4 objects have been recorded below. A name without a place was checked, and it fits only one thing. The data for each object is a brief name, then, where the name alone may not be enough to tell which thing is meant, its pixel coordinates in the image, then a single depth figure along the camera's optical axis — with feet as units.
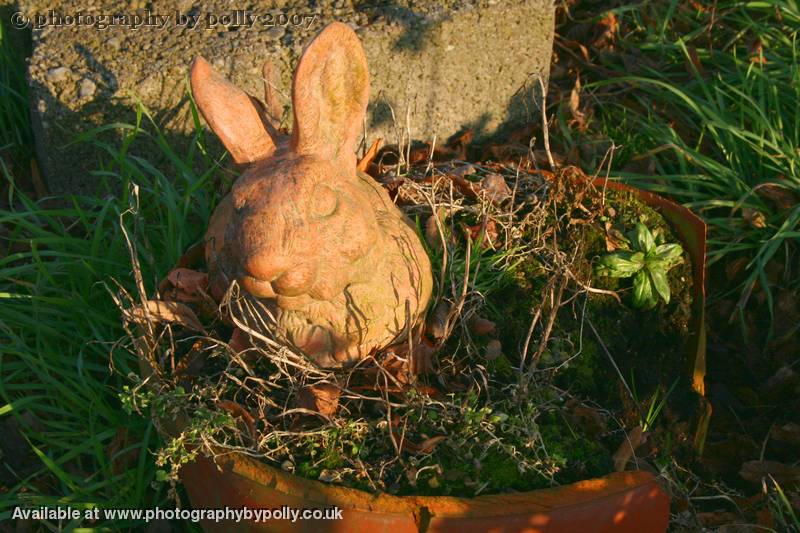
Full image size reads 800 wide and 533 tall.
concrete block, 9.25
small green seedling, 7.93
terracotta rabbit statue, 5.66
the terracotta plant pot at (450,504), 5.88
